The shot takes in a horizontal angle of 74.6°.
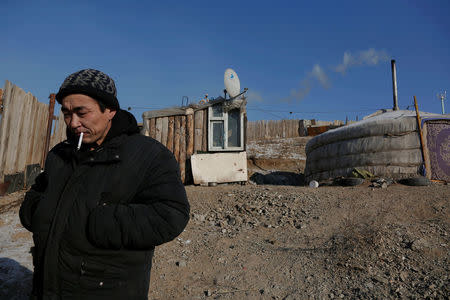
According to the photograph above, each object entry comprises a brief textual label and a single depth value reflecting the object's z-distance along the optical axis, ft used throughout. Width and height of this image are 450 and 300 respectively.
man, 3.84
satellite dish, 30.26
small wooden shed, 30.37
